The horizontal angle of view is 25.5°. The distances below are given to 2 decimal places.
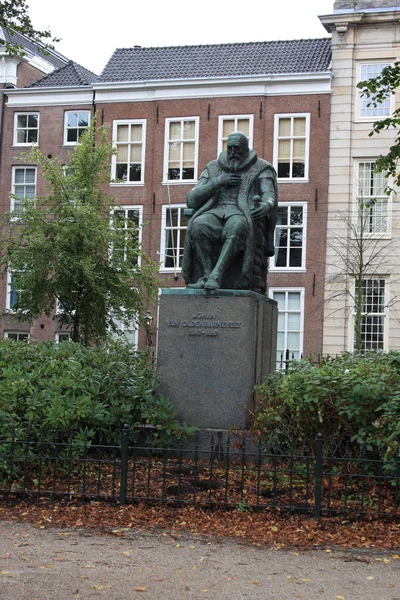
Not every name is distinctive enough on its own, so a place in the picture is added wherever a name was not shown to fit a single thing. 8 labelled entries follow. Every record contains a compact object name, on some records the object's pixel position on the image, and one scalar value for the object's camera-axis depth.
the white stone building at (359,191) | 33.75
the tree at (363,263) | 33.53
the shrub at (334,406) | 8.59
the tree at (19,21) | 16.53
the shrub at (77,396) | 9.23
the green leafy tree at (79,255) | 26.86
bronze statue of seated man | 10.66
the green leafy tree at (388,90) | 15.27
